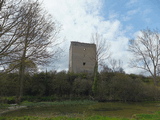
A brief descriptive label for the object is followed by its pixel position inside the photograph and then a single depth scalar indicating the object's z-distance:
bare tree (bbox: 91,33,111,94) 21.68
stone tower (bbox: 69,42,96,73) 33.74
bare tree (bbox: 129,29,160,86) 23.64
